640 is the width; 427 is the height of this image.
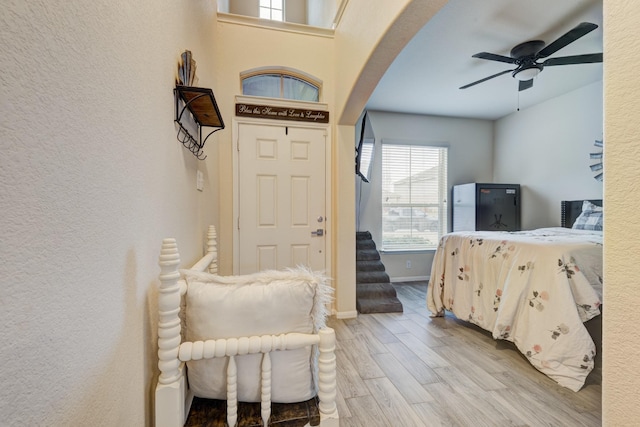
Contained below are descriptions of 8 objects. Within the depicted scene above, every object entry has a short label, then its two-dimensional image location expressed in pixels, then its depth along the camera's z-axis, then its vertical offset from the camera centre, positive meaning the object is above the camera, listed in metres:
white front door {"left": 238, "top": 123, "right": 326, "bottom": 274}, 2.91 +0.13
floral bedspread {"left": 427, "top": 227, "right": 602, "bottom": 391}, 1.86 -0.65
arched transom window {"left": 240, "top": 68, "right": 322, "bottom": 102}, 3.01 +1.39
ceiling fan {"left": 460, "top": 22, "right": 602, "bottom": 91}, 2.27 +1.40
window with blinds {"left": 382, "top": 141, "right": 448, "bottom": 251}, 4.74 +0.23
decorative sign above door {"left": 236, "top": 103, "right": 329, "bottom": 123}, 2.88 +1.02
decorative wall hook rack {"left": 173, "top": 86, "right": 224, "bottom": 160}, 1.35 +0.57
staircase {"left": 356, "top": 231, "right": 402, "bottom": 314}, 3.26 -0.95
